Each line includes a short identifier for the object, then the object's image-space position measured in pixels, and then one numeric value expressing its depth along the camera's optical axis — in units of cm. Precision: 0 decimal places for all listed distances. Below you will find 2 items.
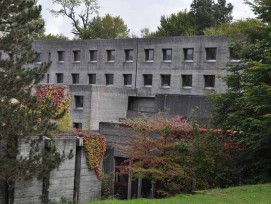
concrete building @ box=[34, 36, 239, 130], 4538
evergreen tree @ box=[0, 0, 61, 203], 1986
